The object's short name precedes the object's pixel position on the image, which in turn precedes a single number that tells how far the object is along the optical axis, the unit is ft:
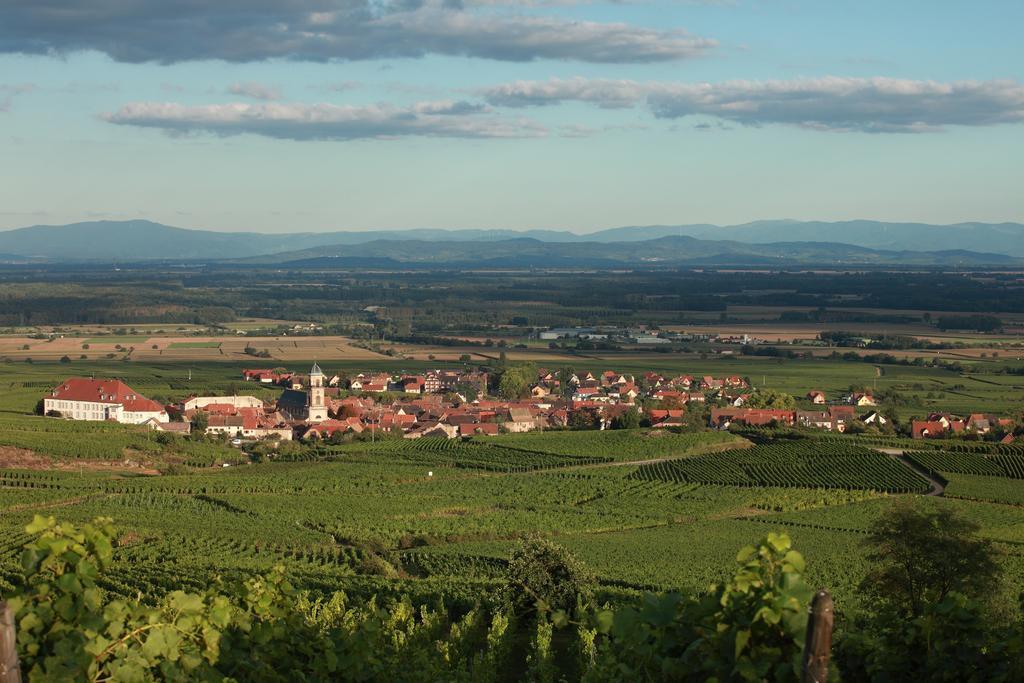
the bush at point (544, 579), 139.39
